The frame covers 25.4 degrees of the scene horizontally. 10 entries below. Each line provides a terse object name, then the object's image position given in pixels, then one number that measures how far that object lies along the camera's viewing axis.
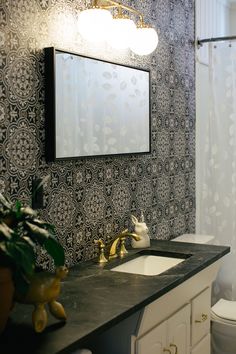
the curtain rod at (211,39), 3.56
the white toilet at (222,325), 3.35
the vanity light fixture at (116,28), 2.39
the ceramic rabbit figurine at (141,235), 2.88
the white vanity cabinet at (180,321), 2.06
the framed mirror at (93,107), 2.25
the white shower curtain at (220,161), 3.70
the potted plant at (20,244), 1.50
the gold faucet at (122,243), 2.66
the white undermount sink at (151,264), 2.72
